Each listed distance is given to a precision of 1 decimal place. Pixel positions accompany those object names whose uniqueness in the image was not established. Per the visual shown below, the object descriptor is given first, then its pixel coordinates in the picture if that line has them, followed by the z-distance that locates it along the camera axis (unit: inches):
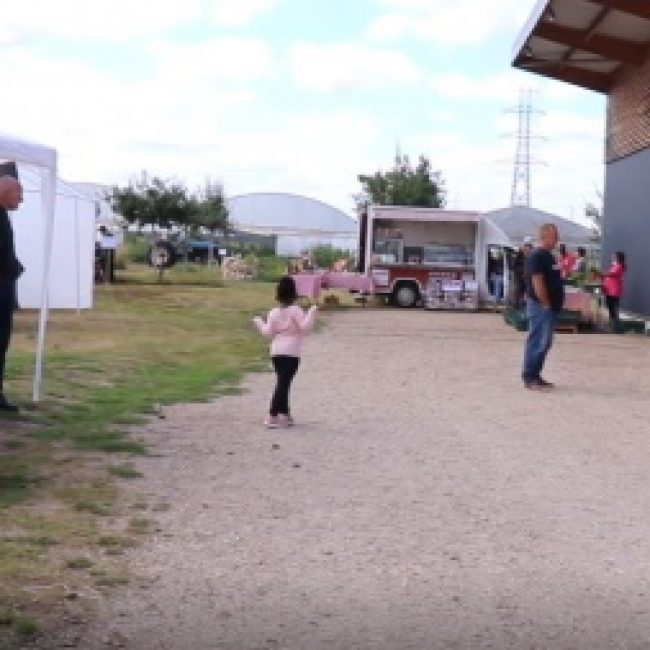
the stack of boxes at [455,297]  1291.8
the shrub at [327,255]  1967.3
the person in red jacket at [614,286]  1021.8
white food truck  1289.4
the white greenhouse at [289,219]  3242.9
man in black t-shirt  563.8
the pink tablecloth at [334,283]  1218.0
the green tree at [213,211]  1925.4
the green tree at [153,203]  1811.0
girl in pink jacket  442.6
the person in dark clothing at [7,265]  420.8
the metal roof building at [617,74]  1101.7
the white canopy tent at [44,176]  412.5
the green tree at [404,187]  2137.1
